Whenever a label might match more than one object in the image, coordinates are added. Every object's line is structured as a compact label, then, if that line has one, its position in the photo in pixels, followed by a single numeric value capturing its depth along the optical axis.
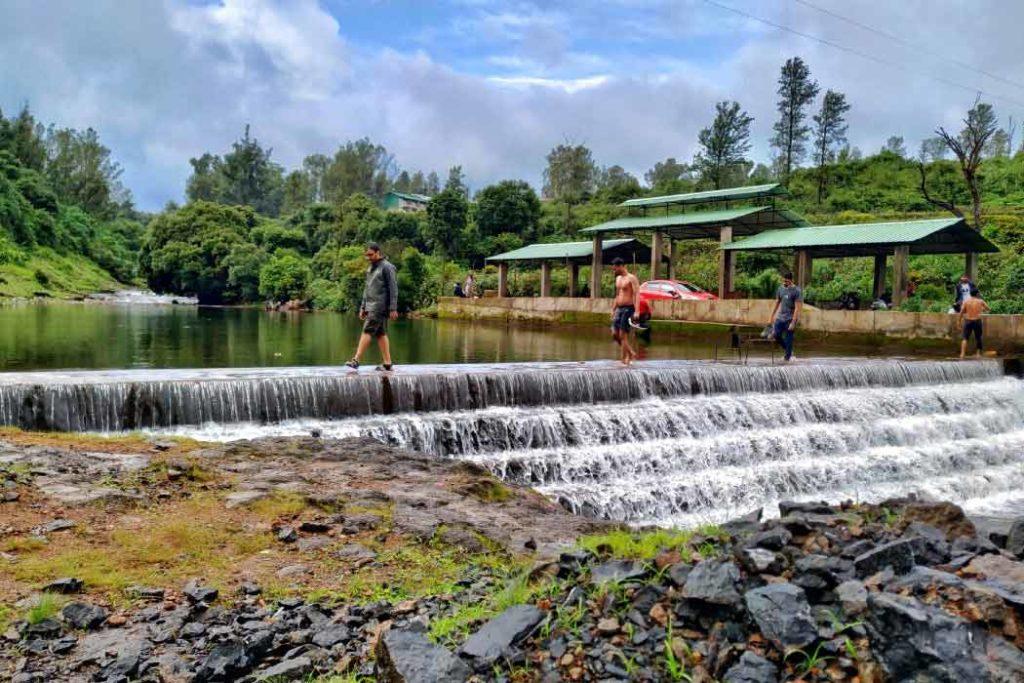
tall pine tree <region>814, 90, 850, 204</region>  60.06
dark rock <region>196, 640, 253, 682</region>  3.29
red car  29.20
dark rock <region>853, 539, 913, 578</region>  3.39
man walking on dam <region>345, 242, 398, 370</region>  10.56
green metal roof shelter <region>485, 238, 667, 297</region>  37.34
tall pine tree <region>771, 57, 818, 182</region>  59.75
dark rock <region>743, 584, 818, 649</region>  2.94
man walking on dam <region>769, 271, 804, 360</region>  14.91
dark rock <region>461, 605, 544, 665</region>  3.14
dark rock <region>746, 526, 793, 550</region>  3.63
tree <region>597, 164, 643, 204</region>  61.19
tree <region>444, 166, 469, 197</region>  84.20
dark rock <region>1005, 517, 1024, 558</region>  4.21
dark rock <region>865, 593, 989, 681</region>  2.79
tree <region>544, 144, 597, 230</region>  74.00
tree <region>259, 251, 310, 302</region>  60.34
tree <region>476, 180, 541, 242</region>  56.12
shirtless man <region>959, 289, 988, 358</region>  17.19
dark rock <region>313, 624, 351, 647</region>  3.61
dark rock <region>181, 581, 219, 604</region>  4.11
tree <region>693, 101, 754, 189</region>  57.62
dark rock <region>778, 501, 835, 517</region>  4.69
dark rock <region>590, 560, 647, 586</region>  3.56
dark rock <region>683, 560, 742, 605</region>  3.15
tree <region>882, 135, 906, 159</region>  77.40
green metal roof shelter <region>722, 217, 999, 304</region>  23.53
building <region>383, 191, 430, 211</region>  87.88
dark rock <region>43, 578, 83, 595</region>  4.14
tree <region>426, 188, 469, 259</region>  55.59
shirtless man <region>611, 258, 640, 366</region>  12.98
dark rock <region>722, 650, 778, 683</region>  2.82
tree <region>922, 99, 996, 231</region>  28.14
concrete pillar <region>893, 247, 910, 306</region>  23.95
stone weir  8.91
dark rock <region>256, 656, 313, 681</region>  3.27
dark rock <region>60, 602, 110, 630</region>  3.78
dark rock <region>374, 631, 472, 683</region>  2.98
